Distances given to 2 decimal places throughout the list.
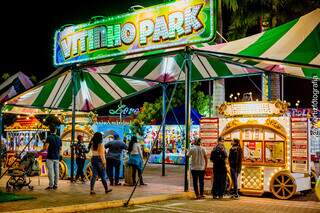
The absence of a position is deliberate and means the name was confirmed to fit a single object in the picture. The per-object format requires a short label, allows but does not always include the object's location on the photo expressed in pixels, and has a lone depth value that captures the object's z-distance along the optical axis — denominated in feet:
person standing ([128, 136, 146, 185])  51.13
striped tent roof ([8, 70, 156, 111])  64.13
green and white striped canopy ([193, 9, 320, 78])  37.47
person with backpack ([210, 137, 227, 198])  42.88
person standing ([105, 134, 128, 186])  51.31
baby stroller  44.50
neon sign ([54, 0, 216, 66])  42.11
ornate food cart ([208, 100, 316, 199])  43.55
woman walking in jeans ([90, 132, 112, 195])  42.86
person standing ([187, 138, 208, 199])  42.68
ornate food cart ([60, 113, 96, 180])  58.23
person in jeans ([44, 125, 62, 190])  45.73
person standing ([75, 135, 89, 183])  53.52
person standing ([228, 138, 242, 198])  43.37
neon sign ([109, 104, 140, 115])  121.70
